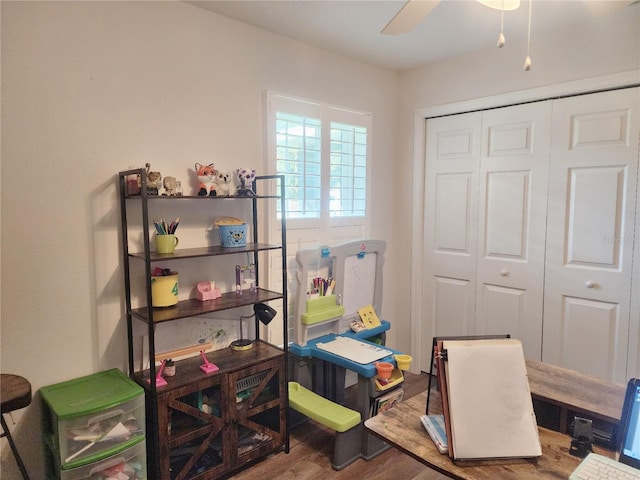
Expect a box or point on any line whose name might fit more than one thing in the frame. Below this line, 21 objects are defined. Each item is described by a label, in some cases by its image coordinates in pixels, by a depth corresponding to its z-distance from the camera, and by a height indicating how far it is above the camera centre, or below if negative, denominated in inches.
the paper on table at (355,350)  98.3 -33.6
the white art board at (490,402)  50.2 -22.9
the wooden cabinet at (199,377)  77.7 -32.6
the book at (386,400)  96.1 -43.6
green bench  91.7 -45.5
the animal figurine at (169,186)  82.0 +4.3
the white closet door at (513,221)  110.4 -3.1
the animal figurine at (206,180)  86.6 +5.7
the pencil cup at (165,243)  83.0 -6.7
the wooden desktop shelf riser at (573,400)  59.8 -27.7
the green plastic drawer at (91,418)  67.4 -34.6
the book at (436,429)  52.5 -28.4
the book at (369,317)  119.3 -30.1
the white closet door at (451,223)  124.1 -4.1
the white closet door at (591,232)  97.3 -5.1
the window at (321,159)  107.0 +13.3
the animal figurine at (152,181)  79.4 +4.9
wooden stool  62.6 -27.7
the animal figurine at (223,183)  89.7 +5.3
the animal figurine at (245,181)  93.3 +6.1
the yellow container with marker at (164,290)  81.4 -15.5
